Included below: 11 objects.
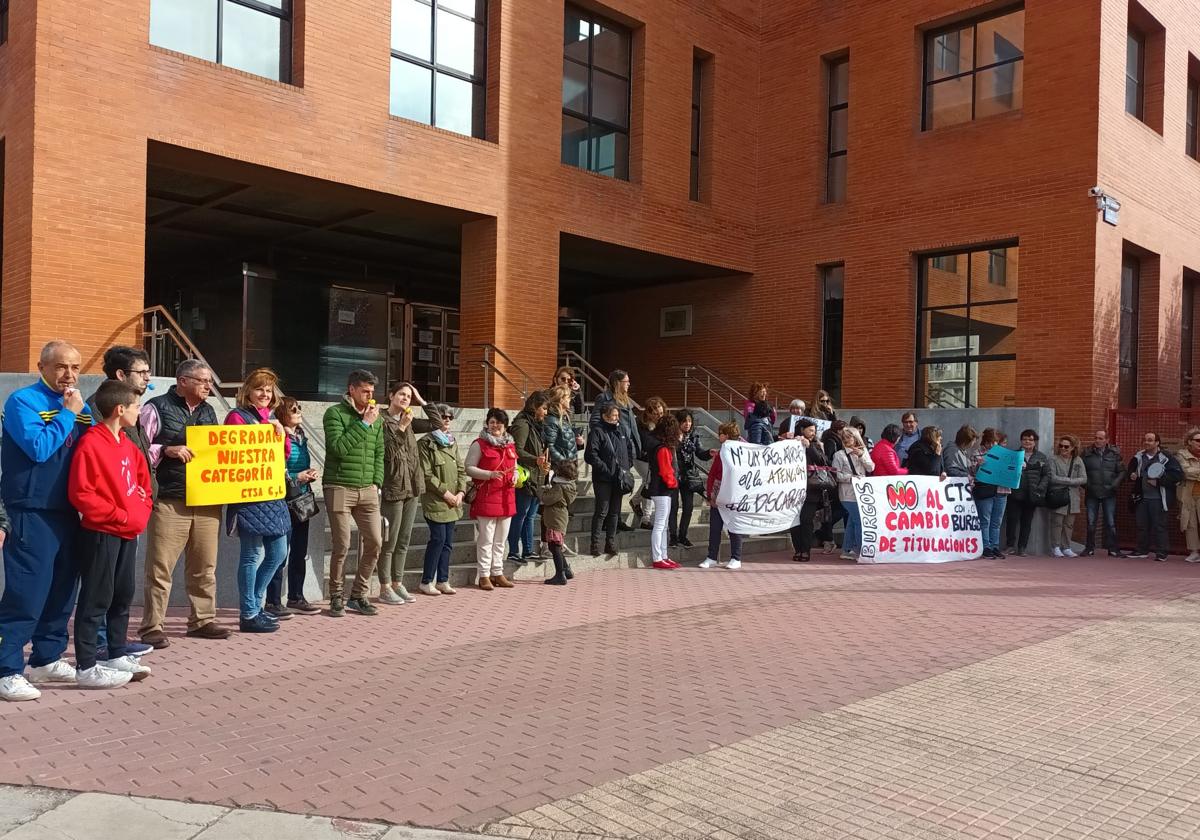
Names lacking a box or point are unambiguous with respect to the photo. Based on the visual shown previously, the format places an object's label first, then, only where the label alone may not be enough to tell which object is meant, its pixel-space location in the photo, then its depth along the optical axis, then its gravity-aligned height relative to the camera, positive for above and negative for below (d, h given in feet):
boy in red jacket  18.65 -2.26
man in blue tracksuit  18.26 -1.80
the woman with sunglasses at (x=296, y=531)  27.25 -3.55
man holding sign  23.48 -2.82
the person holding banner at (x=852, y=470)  44.14 -2.21
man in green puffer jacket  27.66 -1.81
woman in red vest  32.50 -2.28
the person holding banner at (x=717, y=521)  40.32 -4.31
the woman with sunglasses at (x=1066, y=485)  47.91 -2.89
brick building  42.75 +12.84
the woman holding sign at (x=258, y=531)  25.03 -3.20
